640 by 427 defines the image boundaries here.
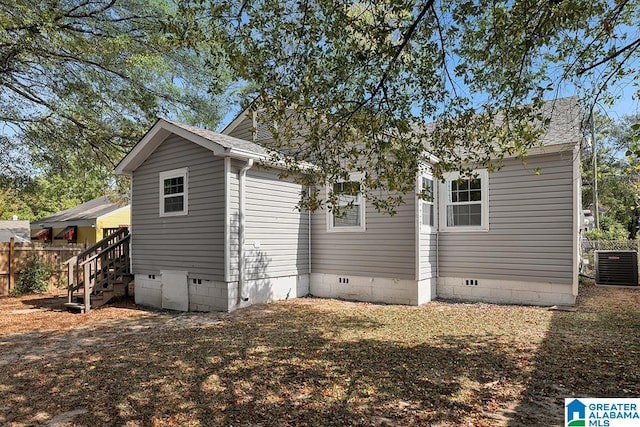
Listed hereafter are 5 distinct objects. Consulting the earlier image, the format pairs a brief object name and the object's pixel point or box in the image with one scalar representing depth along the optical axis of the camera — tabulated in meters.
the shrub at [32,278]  11.59
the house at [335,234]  8.23
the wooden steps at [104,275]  8.90
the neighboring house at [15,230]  21.55
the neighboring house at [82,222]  19.69
